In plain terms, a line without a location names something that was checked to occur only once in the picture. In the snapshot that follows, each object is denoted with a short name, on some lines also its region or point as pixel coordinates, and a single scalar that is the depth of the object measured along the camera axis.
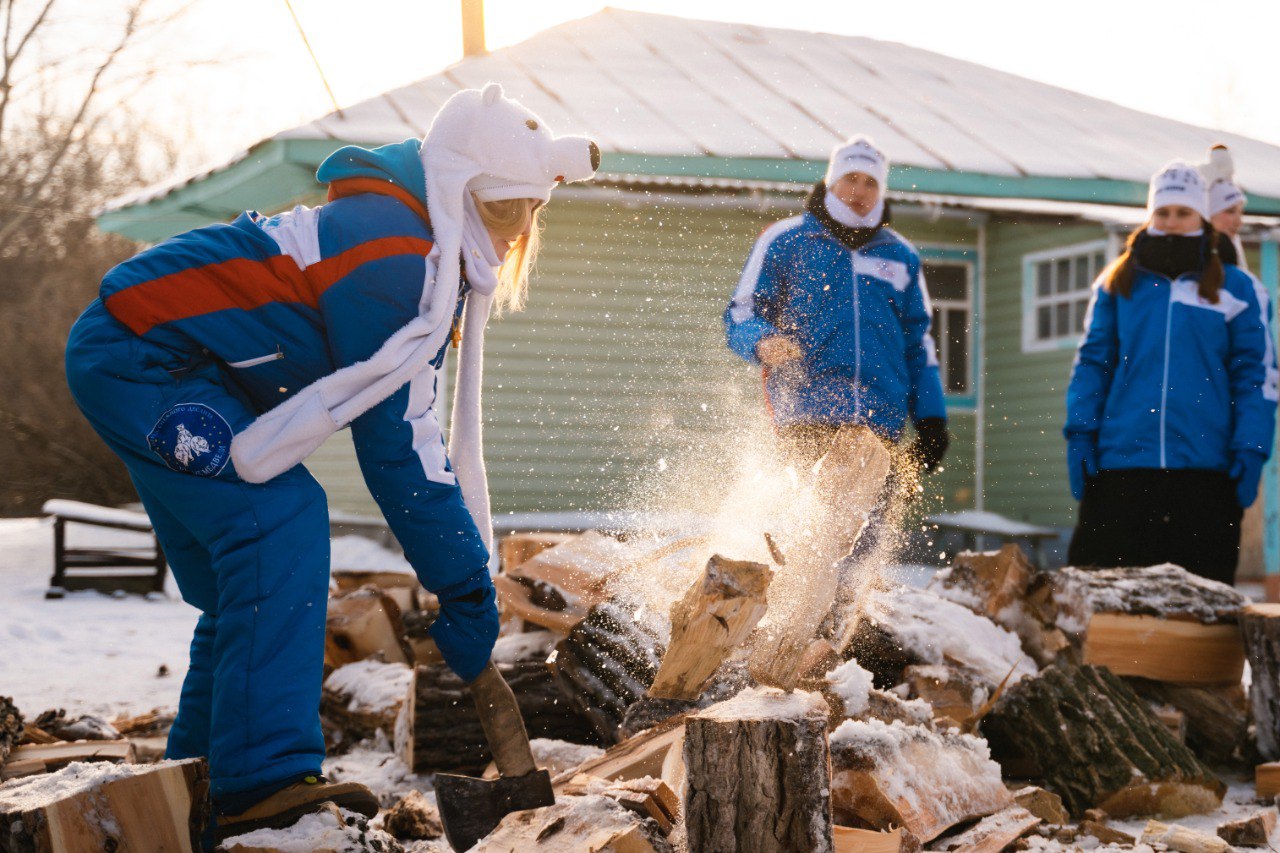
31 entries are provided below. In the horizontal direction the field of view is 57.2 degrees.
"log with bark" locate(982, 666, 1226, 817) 3.38
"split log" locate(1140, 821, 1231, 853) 2.89
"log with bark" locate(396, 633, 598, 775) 3.65
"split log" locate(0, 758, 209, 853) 1.90
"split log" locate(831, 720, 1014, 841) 2.75
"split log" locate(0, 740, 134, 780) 3.02
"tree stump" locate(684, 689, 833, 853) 2.16
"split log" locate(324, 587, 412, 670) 4.68
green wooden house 9.52
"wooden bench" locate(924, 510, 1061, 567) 10.15
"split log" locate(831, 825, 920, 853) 2.38
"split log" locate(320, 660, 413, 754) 4.09
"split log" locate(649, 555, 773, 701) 2.76
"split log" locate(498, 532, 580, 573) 5.06
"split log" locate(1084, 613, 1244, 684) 4.18
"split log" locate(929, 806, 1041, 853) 2.78
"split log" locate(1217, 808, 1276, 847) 3.01
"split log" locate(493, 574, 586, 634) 4.06
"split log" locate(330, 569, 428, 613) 5.37
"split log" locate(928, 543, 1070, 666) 4.45
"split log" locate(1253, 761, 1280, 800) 3.57
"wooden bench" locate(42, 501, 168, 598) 8.54
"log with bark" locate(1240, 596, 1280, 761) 3.94
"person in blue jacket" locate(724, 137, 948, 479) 4.37
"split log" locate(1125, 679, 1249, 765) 4.13
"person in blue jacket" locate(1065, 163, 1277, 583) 4.74
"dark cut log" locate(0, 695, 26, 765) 3.11
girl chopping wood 2.15
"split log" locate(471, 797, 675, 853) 2.17
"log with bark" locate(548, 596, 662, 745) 3.53
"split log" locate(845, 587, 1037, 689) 3.88
